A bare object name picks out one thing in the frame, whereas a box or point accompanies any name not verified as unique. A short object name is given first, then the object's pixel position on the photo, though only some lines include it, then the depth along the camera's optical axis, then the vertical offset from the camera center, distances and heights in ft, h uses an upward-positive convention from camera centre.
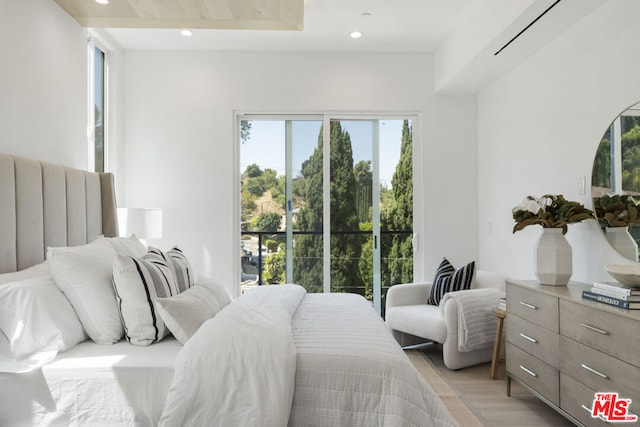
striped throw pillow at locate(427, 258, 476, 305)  12.39 -1.95
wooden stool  10.60 -3.20
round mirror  7.87 +0.47
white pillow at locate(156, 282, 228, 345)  6.55 -1.53
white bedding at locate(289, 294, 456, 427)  5.52 -2.25
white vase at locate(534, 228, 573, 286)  8.69 -0.97
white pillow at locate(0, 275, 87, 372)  6.03 -1.59
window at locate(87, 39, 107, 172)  12.62 +2.99
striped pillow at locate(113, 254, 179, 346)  6.70 -1.32
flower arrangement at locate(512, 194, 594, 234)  8.79 -0.05
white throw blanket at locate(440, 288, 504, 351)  10.96 -2.65
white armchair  11.09 -2.83
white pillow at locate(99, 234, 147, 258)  8.89 -0.72
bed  5.48 -1.93
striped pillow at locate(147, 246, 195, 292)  8.09 -1.06
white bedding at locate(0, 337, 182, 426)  5.77 -2.36
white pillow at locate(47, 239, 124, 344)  6.79 -1.24
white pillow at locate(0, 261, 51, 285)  6.86 -1.00
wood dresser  6.21 -2.23
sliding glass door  14.85 +0.10
